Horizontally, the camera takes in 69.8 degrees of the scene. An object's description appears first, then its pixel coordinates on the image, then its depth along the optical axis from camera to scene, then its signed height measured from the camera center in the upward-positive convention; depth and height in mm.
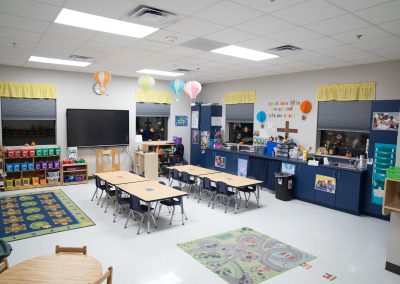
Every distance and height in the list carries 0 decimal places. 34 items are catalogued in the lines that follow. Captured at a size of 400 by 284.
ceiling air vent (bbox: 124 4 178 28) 3461 +1318
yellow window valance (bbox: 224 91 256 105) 8914 +815
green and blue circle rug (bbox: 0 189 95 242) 4922 -1917
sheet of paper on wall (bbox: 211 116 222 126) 9820 +40
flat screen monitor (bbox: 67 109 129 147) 8359 -257
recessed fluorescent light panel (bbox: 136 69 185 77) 8010 +1380
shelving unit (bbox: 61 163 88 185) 8102 -1609
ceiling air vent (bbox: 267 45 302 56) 5055 +1354
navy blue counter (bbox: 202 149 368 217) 6078 -1300
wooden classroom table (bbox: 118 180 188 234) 5020 -1339
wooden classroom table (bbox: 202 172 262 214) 6114 -1303
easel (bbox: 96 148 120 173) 8789 -1281
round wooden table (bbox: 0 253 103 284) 2430 -1361
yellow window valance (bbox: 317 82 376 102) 6269 +776
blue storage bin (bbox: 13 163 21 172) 7449 -1310
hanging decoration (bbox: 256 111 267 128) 8534 +188
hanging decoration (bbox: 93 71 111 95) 6141 +894
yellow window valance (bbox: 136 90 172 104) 9500 +794
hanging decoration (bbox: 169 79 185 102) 6691 +836
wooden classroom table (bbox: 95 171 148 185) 6172 -1313
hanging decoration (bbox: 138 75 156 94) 6211 +829
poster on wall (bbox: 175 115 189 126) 10531 +40
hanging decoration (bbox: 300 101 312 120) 7375 +426
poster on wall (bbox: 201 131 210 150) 9992 -618
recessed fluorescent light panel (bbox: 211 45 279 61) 5295 +1373
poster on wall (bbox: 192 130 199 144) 10477 -554
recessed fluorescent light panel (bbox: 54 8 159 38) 3709 +1328
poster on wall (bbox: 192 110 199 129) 10391 +89
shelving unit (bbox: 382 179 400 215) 3705 -942
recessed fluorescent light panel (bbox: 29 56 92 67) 6512 +1344
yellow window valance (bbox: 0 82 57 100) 7402 +707
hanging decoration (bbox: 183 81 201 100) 6441 +753
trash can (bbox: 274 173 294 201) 6992 -1536
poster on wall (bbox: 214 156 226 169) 9228 -1302
